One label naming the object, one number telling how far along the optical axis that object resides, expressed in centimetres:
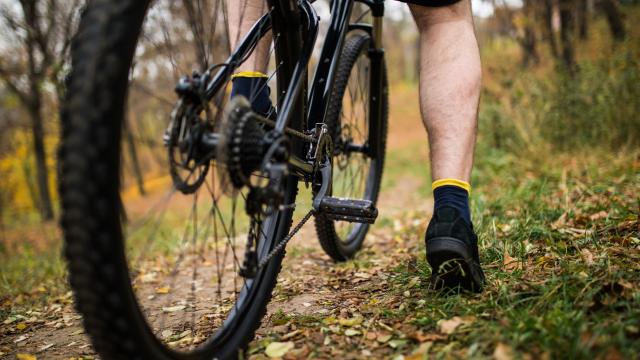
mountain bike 73
